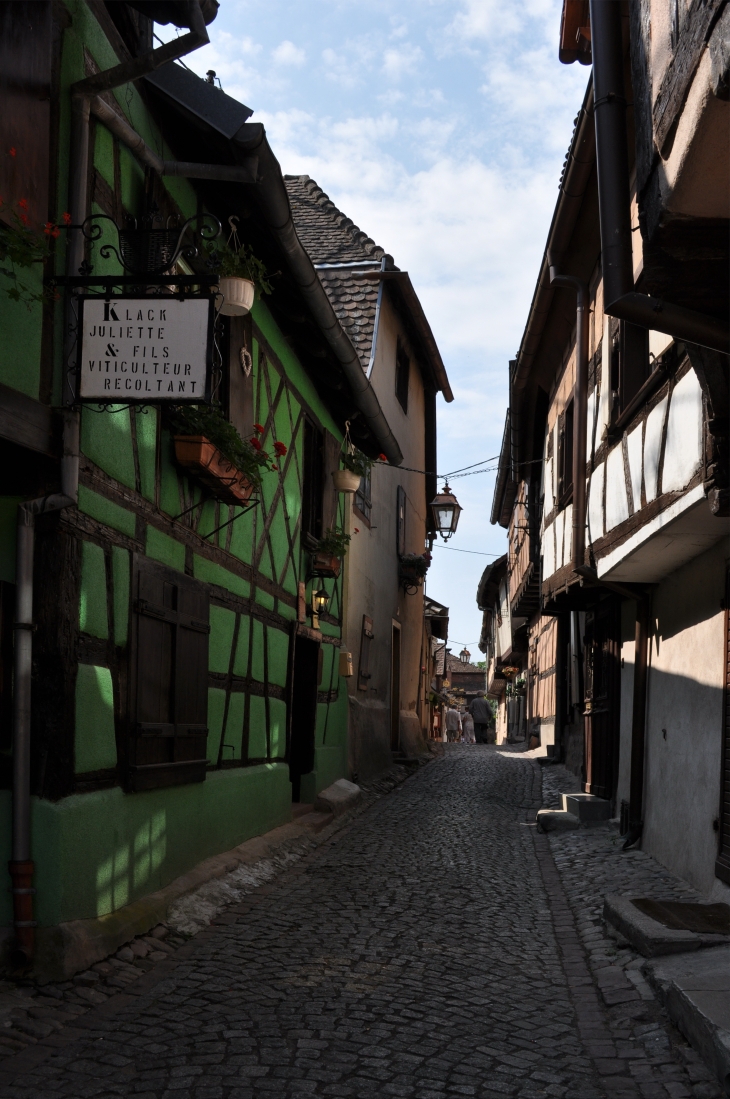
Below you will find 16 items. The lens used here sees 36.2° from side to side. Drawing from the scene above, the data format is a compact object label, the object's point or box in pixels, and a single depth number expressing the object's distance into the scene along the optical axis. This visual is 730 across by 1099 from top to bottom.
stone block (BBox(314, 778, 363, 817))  11.45
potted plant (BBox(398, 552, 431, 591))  19.61
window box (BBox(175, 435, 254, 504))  6.91
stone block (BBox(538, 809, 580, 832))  10.69
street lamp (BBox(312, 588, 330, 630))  12.11
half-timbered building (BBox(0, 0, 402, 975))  5.10
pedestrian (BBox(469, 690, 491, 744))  31.03
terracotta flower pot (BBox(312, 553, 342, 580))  11.79
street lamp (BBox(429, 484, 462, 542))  19.44
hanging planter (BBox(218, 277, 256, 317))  7.08
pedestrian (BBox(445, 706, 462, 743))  31.64
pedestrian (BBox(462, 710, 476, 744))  32.00
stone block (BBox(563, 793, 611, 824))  10.85
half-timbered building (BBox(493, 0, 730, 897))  4.81
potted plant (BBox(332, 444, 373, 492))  12.49
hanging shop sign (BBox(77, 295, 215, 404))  5.29
